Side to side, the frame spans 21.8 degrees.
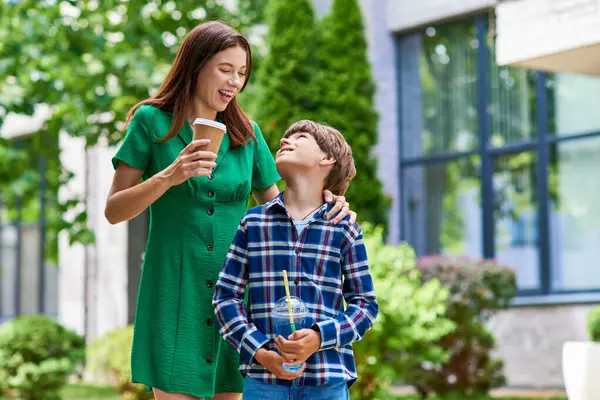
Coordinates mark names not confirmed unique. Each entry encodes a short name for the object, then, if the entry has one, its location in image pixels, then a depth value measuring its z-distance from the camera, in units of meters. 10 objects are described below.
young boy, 4.25
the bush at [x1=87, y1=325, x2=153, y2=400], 13.65
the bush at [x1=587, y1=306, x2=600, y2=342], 13.97
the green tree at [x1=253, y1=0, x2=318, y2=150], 16.19
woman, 4.62
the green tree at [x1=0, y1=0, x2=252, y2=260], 13.90
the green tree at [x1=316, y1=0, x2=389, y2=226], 16.22
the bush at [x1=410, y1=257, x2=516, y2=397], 14.37
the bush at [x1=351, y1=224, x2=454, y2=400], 11.62
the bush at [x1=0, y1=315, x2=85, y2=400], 15.86
